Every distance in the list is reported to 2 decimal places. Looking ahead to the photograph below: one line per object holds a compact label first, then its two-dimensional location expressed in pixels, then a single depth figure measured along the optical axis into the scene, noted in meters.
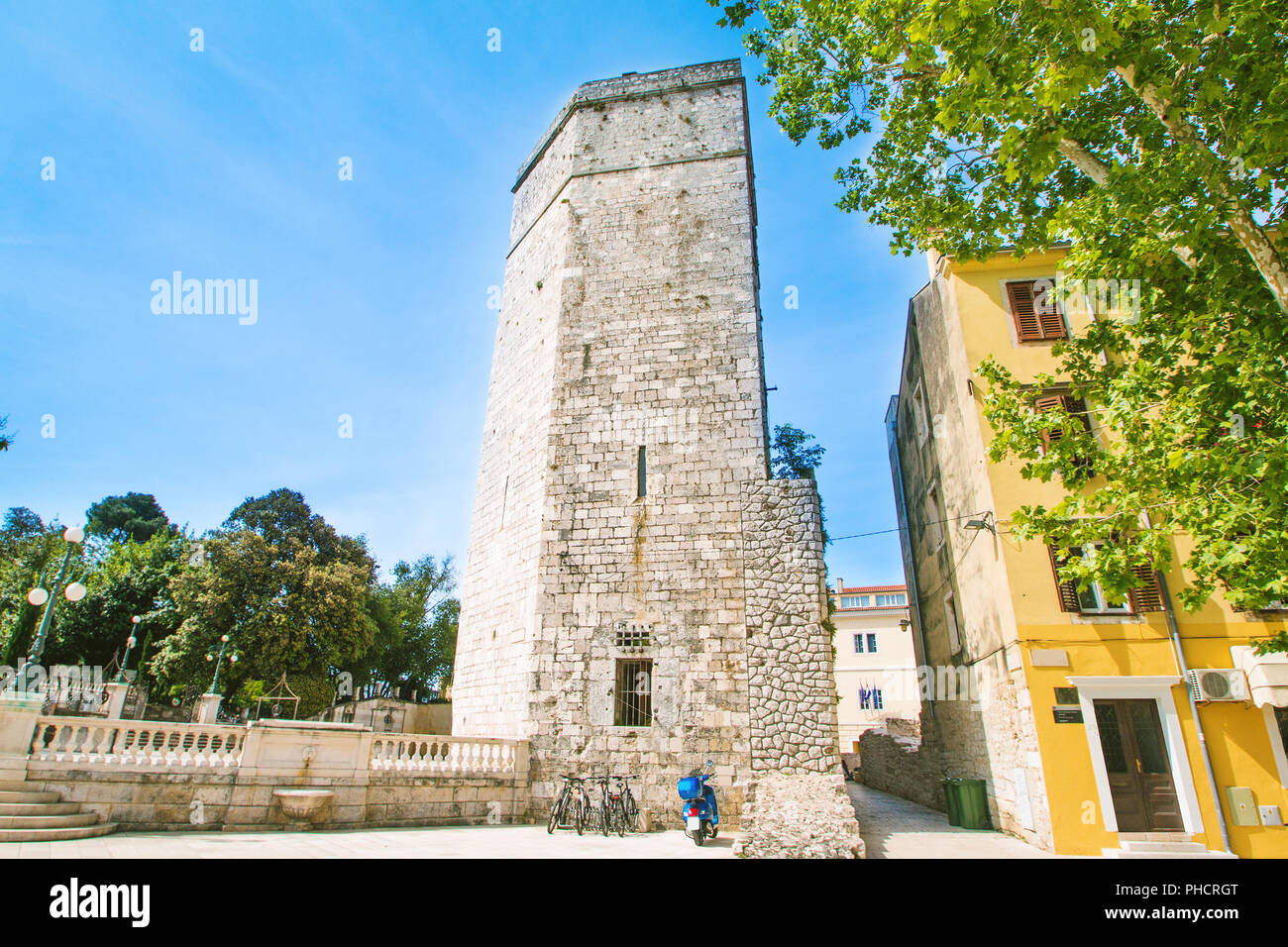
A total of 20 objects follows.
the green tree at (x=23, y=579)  24.94
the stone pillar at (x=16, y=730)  6.98
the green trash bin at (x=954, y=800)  10.67
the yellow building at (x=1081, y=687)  8.39
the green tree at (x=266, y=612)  22.19
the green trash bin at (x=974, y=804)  10.36
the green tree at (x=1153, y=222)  6.07
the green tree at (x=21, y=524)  34.03
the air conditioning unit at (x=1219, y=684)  8.66
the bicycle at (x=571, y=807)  9.05
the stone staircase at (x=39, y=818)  6.49
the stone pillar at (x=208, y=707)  16.45
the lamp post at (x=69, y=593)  9.81
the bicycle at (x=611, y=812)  9.01
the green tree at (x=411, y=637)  29.83
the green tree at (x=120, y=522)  40.31
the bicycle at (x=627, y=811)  9.12
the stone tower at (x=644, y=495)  10.04
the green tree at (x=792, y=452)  16.75
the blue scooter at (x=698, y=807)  8.02
